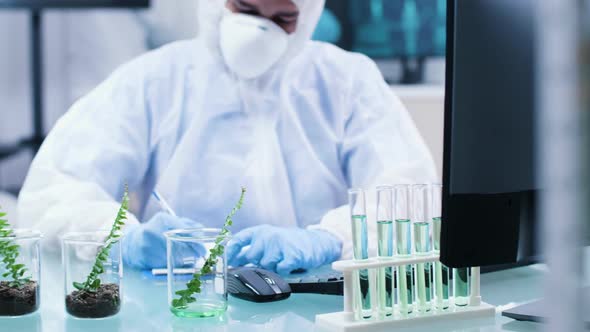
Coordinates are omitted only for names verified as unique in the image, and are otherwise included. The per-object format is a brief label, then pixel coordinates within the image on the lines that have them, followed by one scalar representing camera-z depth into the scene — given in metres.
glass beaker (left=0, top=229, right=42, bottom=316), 1.70
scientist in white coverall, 2.58
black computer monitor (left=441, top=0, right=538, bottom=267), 1.50
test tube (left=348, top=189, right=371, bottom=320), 1.59
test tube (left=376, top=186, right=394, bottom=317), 1.61
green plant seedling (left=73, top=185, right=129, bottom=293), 1.68
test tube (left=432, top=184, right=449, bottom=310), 1.64
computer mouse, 1.76
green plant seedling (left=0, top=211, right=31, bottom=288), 1.70
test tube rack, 1.59
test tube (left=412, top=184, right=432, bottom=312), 1.62
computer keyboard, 1.78
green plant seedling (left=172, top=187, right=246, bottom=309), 1.66
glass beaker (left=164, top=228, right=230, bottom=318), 1.67
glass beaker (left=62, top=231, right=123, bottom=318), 1.68
